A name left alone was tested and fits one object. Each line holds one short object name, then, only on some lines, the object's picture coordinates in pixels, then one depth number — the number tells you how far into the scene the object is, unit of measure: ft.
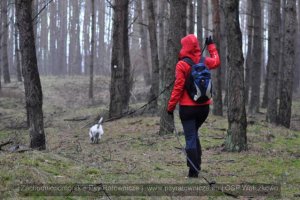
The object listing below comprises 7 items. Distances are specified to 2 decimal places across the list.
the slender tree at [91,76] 94.73
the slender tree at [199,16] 79.68
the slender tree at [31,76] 30.01
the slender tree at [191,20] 74.87
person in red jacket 23.52
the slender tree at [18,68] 112.70
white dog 41.78
